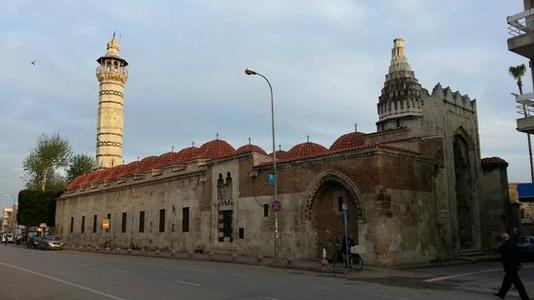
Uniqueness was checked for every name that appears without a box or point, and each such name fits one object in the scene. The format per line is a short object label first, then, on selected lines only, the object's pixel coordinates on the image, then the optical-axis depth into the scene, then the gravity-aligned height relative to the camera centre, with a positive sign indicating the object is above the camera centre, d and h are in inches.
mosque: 949.8 +94.4
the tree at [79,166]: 3021.7 +418.0
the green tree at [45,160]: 2795.3 +420.3
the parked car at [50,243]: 1801.2 -29.3
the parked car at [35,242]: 1889.8 -26.2
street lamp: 971.3 +103.5
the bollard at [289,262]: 910.4 -55.0
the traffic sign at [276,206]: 956.0 +50.0
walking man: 462.0 -29.7
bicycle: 834.8 -47.5
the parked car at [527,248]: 1120.8 -42.4
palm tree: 1792.6 +568.5
